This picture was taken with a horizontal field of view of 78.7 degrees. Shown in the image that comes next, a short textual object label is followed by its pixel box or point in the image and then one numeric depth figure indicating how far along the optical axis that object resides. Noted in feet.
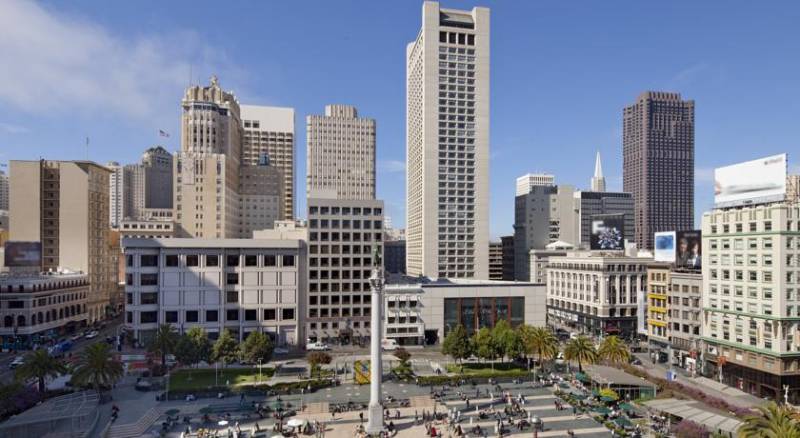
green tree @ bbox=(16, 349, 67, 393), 215.65
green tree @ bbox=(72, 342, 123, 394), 218.59
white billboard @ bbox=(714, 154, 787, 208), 242.99
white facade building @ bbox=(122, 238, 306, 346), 328.08
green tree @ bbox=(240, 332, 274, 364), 264.52
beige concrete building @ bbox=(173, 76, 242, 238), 541.75
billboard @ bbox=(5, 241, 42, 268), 376.27
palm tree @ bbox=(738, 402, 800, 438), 124.88
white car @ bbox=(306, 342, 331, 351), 346.13
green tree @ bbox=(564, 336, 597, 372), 252.62
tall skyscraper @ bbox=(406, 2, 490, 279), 516.32
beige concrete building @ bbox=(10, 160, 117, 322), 436.76
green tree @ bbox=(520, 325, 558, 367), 267.80
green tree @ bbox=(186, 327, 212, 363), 259.66
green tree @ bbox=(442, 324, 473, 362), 274.57
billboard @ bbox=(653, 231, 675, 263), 351.05
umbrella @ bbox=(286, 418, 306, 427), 184.92
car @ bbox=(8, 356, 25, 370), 281.80
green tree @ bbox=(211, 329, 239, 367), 260.01
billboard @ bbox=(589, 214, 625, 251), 440.45
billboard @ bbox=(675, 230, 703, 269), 335.67
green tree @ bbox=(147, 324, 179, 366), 261.24
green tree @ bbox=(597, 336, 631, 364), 252.42
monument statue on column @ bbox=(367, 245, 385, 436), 193.16
